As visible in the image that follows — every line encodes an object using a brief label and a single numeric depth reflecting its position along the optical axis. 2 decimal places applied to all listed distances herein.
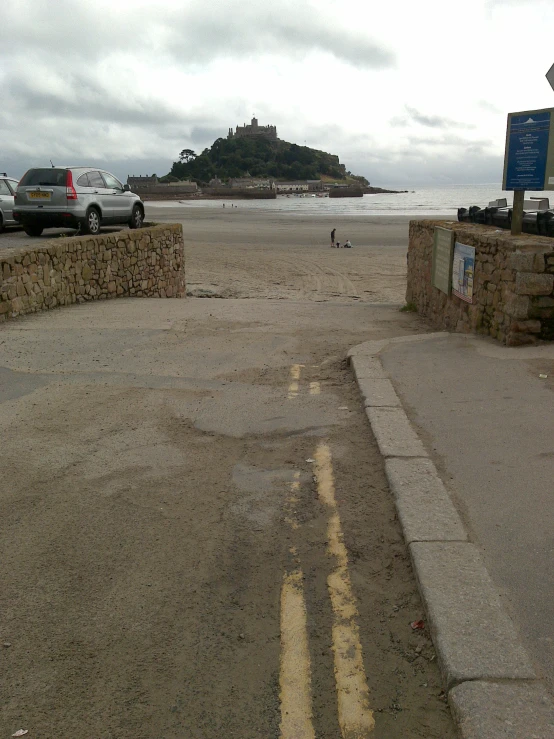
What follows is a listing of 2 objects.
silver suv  15.45
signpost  8.52
